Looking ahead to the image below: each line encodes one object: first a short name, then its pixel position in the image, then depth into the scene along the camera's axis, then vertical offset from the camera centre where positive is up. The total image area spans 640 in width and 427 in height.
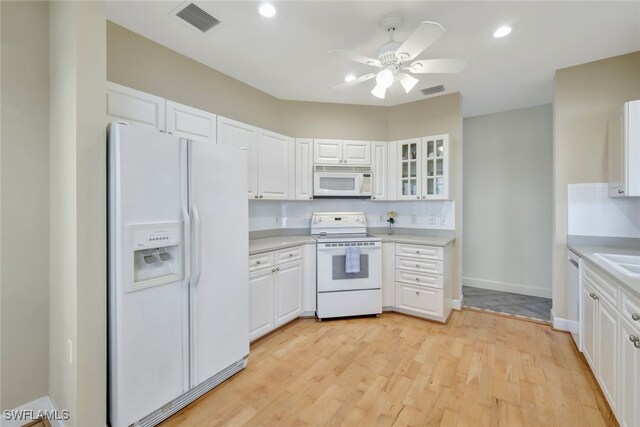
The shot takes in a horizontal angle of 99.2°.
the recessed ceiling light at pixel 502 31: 2.18 +1.47
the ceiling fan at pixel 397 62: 1.94 +1.14
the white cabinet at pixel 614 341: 1.38 -0.79
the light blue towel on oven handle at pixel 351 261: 3.20 -0.58
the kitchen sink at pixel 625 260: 2.05 -0.39
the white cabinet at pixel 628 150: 2.19 +0.51
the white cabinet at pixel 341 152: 3.60 +0.81
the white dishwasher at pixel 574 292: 2.41 -0.79
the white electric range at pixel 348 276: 3.21 -0.77
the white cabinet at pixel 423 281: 3.11 -0.82
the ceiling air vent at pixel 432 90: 3.35 +1.53
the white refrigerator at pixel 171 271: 1.55 -0.39
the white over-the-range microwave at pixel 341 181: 3.54 +0.40
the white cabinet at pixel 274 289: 2.64 -0.81
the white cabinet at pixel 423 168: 3.40 +0.57
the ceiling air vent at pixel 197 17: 2.01 +1.50
